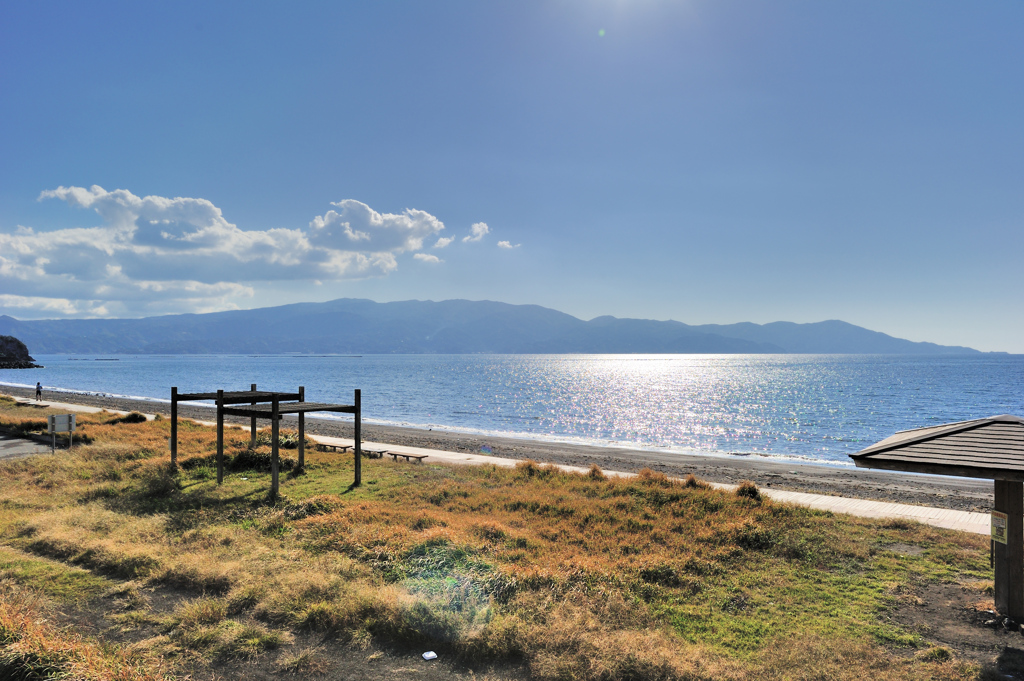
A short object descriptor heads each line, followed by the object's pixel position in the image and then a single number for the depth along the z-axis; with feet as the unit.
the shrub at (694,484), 51.76
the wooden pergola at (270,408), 44.68
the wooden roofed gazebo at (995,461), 23.17
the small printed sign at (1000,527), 24.80
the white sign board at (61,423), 59.26
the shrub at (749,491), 47.82
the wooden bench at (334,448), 74.81
